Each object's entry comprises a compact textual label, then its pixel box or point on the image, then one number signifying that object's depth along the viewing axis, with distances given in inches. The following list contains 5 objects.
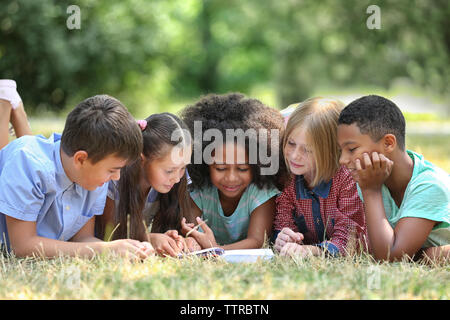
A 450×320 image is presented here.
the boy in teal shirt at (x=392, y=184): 128.4
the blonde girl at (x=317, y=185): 144.7
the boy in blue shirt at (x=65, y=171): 124.0
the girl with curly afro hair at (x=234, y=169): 148.3
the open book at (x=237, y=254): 125.0
